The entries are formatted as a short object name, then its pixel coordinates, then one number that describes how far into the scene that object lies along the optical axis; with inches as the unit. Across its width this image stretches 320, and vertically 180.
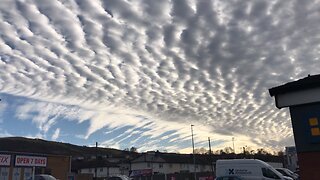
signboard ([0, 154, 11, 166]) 1055.9
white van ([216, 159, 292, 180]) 680.3
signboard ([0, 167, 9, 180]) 1062.4
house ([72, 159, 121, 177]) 2392.6
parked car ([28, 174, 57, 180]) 976.4
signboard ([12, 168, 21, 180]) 1091.6
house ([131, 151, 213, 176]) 2516.0
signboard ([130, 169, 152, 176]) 1915.4
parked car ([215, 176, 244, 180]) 667.1
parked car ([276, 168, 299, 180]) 943.1
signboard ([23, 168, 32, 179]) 1120.5
